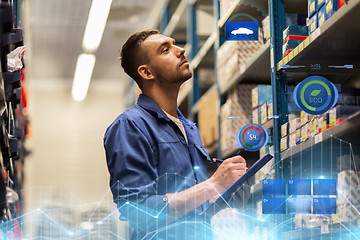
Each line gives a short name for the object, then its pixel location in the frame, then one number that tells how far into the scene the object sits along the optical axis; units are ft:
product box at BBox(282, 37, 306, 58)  8.48
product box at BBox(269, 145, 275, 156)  6.48
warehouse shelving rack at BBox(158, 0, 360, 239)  6.66
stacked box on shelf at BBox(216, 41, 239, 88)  12.90
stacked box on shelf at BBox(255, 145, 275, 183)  5.84
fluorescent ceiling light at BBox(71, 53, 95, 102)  30.50
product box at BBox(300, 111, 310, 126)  6.92
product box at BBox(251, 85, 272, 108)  10.31
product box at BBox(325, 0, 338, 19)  7.45
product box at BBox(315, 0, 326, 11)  7.94
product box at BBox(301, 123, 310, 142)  7.14
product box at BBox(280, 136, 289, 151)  6.57
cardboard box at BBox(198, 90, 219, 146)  14.82
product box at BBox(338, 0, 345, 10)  7.15
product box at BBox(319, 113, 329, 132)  7.85
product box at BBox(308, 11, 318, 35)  8.21
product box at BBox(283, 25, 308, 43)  8.62
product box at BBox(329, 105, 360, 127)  7.63
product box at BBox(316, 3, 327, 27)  7.80
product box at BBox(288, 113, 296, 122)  7.36
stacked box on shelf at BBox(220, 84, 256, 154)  13.03
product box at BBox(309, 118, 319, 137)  7.54
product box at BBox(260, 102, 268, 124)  6.96
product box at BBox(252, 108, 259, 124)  6.85
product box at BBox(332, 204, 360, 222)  6.27
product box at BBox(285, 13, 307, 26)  9.36
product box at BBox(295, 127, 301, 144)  6.97
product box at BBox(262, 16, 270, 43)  8.88
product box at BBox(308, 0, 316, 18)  8.32
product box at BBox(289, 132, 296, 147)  6.83
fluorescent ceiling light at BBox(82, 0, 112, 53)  21.13
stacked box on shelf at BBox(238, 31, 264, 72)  12.50
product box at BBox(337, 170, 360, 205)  7.59
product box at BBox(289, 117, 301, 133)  6.93
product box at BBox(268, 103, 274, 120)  7.42
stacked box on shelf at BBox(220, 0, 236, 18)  7.21
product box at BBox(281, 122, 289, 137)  6.78
